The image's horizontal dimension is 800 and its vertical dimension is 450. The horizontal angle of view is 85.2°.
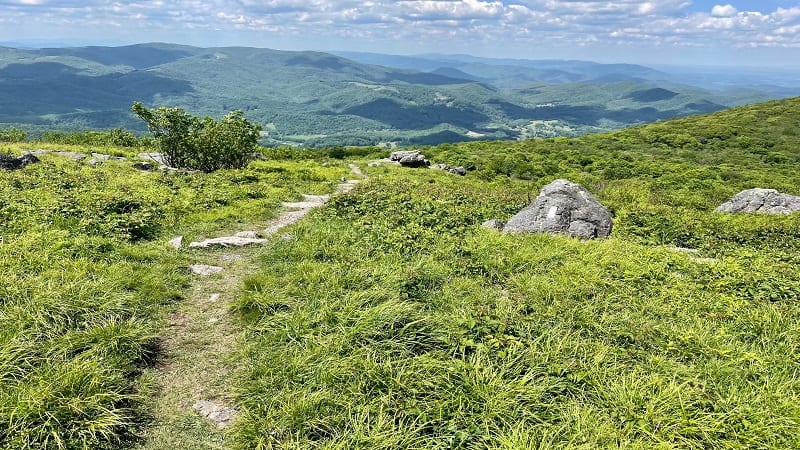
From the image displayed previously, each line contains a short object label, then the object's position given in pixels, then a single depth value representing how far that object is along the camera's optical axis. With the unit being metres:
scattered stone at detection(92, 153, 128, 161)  29.16
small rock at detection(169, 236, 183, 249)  12.81
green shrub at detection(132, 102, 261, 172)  27.66
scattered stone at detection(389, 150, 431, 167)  39.75
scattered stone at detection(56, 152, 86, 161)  27.48
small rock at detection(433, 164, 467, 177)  36.96
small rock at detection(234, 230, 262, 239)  14.24
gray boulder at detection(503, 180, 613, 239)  15.29
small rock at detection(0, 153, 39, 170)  21.28
